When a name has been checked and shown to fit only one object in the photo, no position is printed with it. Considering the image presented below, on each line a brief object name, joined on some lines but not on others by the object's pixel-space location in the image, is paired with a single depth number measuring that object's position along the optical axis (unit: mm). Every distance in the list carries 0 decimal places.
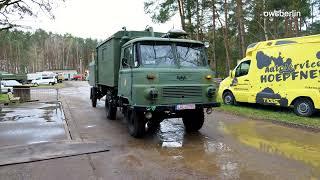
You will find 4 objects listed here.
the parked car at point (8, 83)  37109
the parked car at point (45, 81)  53906
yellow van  12109
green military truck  8766
